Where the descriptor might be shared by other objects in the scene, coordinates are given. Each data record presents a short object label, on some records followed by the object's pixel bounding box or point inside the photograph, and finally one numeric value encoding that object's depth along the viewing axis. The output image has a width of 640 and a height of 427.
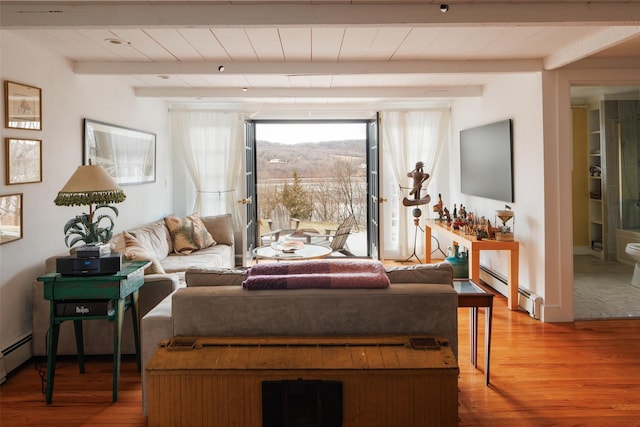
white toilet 5.46
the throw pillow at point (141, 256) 3.55
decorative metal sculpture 5.84
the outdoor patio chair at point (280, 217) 9.76
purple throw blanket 2.59
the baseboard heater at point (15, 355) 3.17
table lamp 3.05
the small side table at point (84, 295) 2.88
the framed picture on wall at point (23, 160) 3.27
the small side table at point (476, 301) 2.94
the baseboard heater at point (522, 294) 4.40
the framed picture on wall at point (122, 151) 4.50
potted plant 3.14
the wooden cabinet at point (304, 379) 2.21
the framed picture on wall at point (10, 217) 3.19
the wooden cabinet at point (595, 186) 7.07
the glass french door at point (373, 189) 6.92
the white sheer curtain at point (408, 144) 6.96
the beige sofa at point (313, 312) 2.55
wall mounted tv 5.00
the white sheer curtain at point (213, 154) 6.84
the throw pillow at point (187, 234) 5.60
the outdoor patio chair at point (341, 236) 6.11
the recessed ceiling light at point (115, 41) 3.57
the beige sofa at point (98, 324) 3.47
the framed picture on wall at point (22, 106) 3.26
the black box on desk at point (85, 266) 2.93
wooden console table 4.66
